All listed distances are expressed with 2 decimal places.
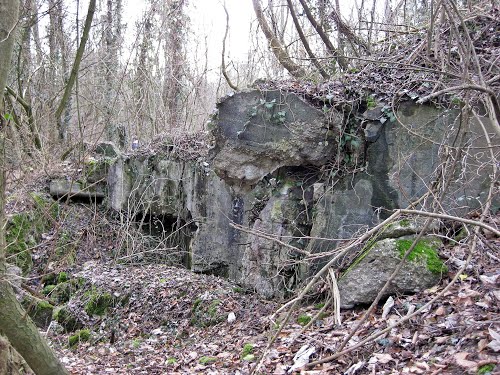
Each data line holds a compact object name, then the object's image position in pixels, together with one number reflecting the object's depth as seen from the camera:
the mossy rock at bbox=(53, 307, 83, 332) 6.74
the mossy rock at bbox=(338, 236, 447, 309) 4.31
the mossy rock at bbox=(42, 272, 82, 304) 7.47
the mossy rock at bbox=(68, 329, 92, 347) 6.14
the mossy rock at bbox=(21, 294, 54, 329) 7.08
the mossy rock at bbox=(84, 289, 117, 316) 6.87
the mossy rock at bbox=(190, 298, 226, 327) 5.99
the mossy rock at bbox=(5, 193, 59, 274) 8.34
